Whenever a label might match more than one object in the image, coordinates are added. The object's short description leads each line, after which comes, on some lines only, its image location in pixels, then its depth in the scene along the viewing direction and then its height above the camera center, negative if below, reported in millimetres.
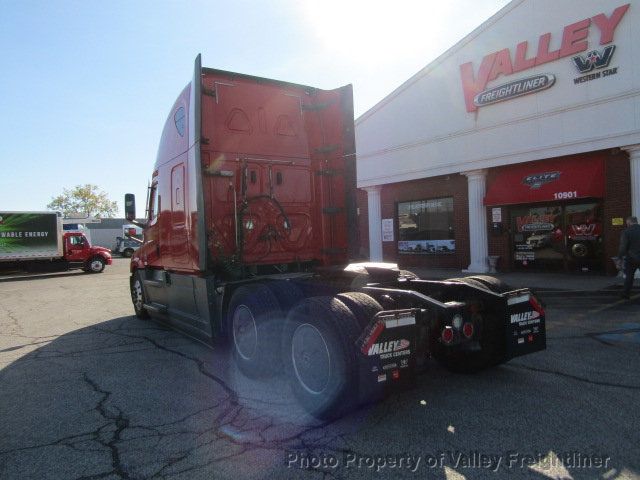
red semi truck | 3684 -340
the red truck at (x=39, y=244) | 21969 +242
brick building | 11891 +2651
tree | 85188 +8400
